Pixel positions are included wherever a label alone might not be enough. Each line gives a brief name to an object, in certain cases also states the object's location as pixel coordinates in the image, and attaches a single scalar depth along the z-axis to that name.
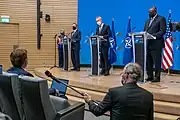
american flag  8.01
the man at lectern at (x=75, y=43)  9.04
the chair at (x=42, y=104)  2.85
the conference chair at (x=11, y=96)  3.20
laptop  3.39
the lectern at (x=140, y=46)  5.84
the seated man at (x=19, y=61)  3.51
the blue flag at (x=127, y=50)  8.84
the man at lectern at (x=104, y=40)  7.52
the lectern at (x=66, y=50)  8.90
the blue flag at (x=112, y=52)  8.90
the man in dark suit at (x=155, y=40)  5.95
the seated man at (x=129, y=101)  2.70
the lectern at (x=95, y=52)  7.44
